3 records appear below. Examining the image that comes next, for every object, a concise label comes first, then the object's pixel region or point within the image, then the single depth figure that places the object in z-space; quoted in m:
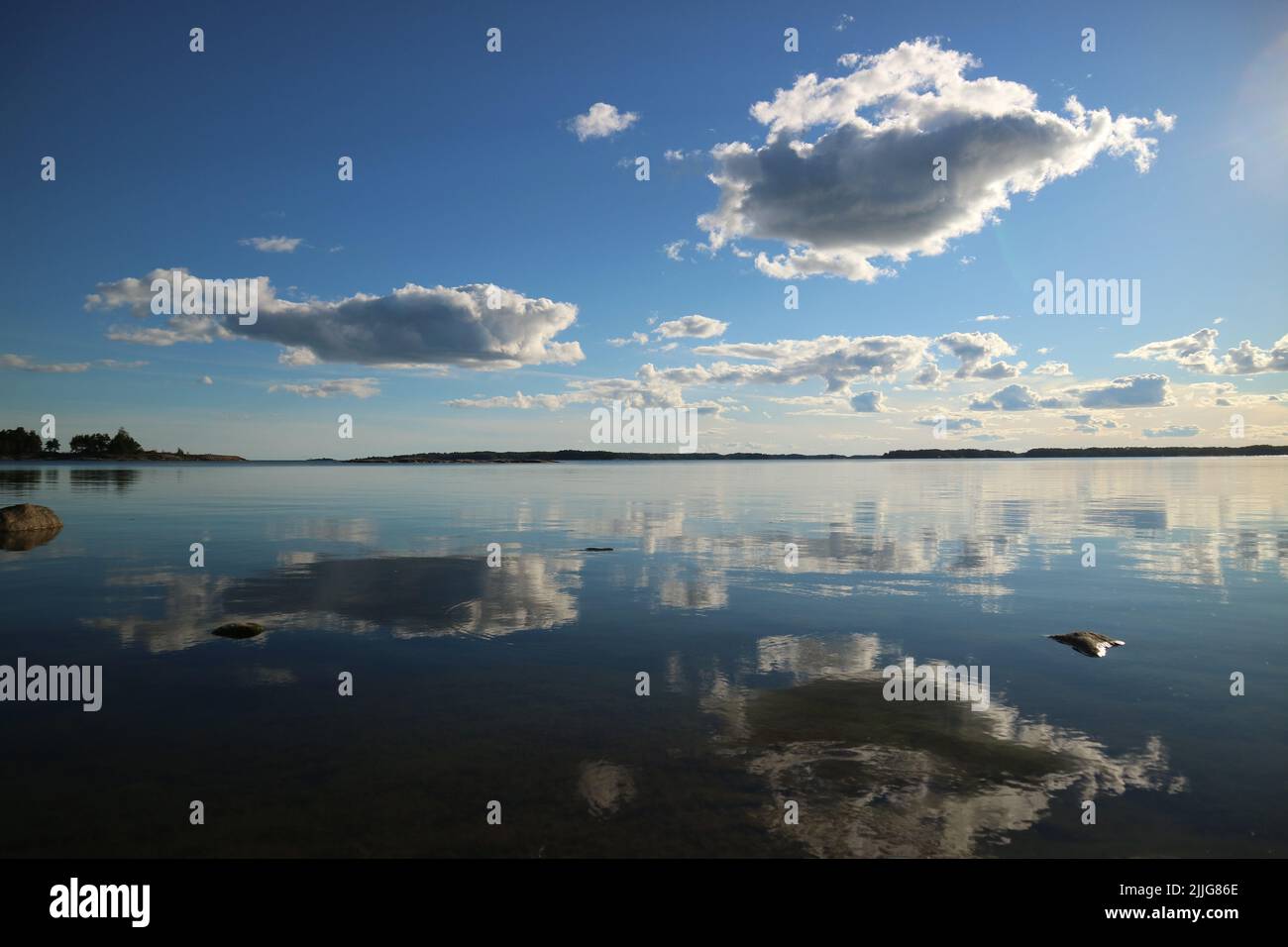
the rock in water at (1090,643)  15.37
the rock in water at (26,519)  34.56
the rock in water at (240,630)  16.38
